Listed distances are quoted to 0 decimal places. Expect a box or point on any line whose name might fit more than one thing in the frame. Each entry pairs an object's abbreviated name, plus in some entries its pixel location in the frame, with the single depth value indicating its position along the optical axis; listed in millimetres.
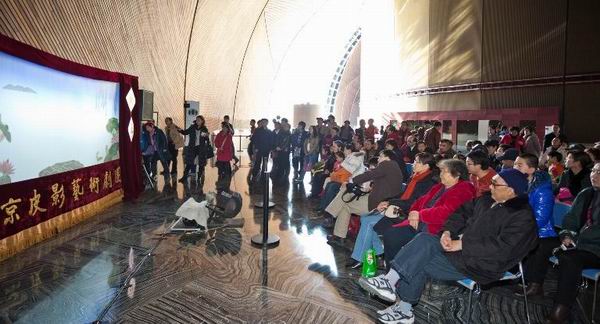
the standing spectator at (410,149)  7875
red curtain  5945
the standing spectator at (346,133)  10531
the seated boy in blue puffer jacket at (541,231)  3281
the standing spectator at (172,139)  10164
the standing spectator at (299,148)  10148
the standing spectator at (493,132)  10709
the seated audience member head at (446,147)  6096
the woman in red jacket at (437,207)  3283
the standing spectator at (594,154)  4539
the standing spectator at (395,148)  5423
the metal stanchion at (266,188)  4738
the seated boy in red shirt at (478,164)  3521
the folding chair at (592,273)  2818
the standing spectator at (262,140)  9141
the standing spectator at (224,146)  9203
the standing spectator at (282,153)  9810
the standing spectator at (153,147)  8758
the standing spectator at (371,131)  11455
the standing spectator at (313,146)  9703
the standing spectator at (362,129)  11258
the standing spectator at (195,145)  9500
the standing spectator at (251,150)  9693
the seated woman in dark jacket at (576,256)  2826
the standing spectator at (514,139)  8636
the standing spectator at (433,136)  8703
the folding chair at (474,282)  2781
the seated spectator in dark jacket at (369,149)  7379
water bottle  3695
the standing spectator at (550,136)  8883
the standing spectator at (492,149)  6121
